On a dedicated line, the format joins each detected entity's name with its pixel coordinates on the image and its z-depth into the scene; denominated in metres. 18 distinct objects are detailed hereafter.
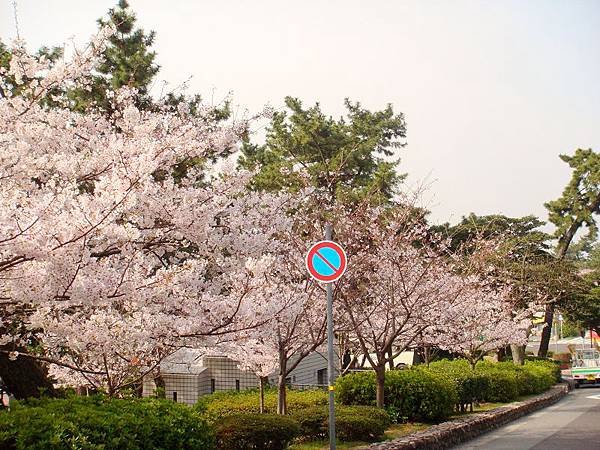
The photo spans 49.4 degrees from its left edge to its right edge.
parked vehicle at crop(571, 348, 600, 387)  34.12
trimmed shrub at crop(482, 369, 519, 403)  20.98
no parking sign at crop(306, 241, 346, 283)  8.61
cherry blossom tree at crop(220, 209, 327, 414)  12.37
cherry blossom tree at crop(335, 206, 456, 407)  14.41
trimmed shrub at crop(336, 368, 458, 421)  15.06
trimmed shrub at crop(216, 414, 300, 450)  9.76
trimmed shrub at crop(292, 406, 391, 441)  11.67
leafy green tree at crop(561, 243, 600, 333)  36.50
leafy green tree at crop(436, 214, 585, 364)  32.56
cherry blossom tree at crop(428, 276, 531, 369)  18.95
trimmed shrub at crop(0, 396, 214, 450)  6.00
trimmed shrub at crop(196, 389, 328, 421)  14.05
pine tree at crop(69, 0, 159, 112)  17.91
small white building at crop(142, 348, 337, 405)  19.30
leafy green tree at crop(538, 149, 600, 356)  39.62
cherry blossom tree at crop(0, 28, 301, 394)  5.89
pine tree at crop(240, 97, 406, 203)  29.03
